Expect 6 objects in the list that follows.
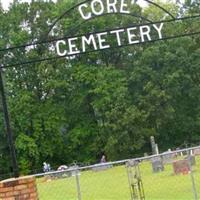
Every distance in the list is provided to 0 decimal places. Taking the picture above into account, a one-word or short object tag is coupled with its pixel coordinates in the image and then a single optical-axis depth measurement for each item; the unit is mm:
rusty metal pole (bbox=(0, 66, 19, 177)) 11203
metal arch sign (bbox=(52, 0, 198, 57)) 11828
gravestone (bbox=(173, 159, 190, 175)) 23459
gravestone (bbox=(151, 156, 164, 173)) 26972
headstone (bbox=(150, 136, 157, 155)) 42862
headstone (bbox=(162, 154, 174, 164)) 24664
